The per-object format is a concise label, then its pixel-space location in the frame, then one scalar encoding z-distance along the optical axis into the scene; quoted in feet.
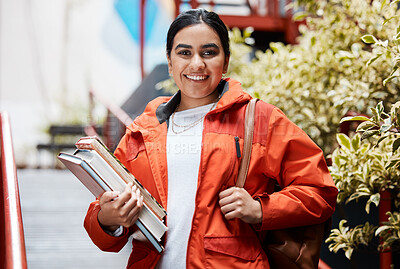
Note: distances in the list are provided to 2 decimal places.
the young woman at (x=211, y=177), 5.25
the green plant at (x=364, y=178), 8.20
